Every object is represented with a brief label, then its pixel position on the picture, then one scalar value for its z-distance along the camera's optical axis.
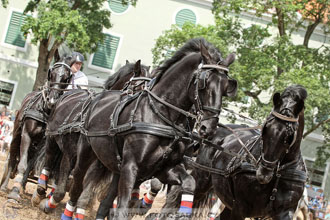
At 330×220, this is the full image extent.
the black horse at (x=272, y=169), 12.70
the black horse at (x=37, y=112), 18.89
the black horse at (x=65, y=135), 15.93
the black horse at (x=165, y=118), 11.44
